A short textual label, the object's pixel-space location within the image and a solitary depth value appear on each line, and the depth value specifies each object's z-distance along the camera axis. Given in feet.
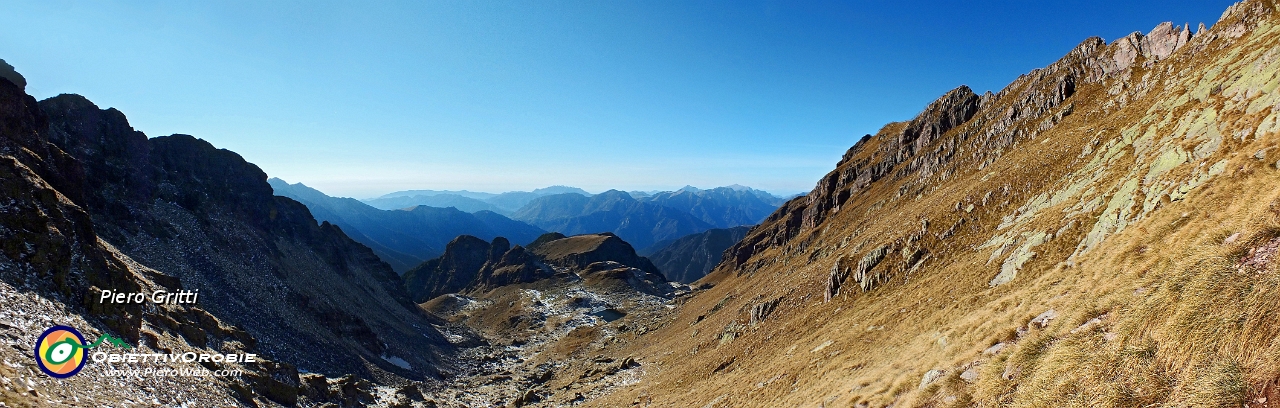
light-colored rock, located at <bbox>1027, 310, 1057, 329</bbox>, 51.90
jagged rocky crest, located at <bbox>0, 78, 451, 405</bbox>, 90.17
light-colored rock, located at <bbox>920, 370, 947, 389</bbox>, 54.19
